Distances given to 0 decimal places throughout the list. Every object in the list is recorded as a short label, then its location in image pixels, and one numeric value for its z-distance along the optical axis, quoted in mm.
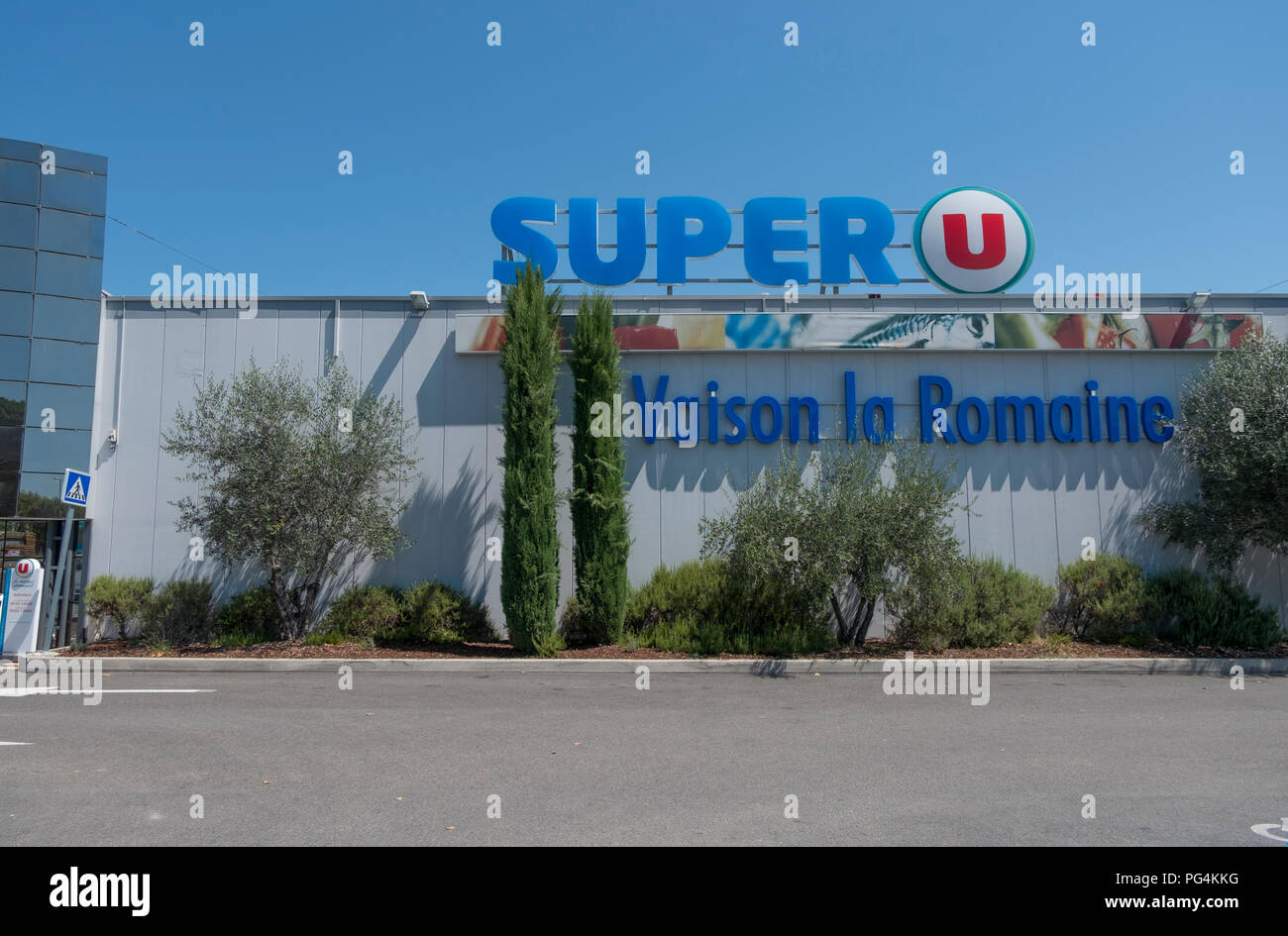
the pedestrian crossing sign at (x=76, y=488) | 13273
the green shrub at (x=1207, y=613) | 12938
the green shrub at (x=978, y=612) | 12500
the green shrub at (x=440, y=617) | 13500
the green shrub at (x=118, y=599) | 13945
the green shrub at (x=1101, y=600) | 13219
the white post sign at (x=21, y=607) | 12727
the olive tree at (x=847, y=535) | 12094
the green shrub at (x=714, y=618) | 12508
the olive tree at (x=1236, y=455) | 12930
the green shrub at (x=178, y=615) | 13898
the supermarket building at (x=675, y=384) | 14609
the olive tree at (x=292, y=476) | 12758
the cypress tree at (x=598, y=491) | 13023
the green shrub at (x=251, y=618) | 13828
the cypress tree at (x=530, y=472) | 12734
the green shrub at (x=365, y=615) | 13375
